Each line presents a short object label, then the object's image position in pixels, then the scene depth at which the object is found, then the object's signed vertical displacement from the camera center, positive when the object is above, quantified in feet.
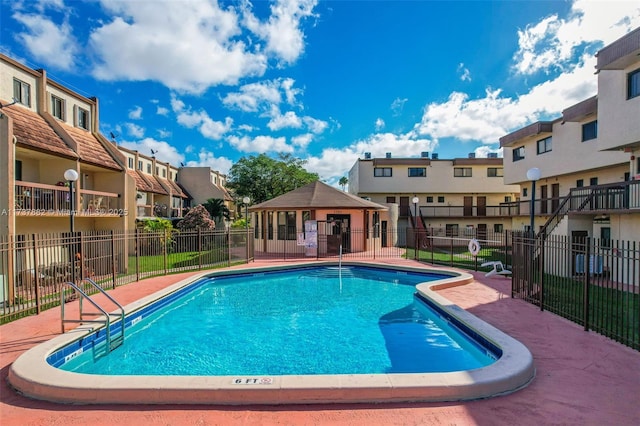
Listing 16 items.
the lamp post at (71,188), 30.91 +2.23
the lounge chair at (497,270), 43.35 -8.62
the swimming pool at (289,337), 20.45 -10.08
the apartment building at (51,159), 34.22 +6.98
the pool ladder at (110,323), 21.06 -8.21
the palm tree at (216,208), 113.91 +0.85
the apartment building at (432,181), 103.60 +9.07
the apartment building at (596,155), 39.42 +8.66
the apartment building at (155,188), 95.91 +7.35
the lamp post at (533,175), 31.58 +3.25
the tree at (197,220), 86.02 -2.52
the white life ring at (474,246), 44.08 -5.21
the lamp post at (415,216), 93.95 -2.29
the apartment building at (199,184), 128.26 +10.74
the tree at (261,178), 119.44 +12.02
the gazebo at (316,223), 66.69 -2.94
